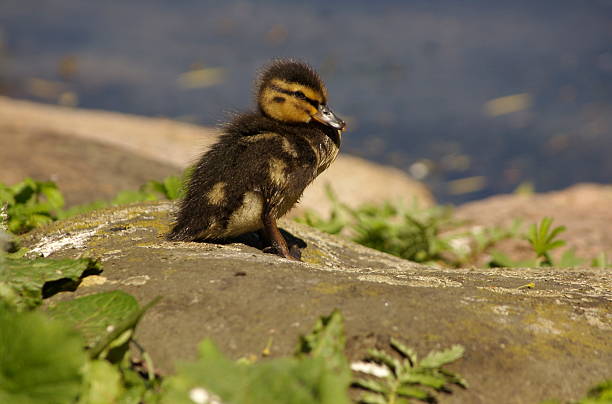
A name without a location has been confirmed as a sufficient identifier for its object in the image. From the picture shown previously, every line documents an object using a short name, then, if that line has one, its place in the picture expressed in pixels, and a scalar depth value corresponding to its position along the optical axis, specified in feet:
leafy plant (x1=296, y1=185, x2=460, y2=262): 37.88
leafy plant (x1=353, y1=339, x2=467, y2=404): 13.35
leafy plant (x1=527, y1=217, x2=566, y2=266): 31.60
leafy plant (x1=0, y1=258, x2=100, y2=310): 15.26
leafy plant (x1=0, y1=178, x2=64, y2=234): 27.58
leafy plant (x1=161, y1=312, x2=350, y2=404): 11.44
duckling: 23.59
